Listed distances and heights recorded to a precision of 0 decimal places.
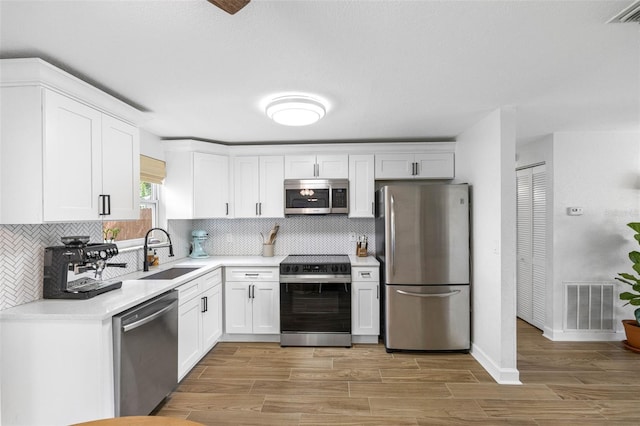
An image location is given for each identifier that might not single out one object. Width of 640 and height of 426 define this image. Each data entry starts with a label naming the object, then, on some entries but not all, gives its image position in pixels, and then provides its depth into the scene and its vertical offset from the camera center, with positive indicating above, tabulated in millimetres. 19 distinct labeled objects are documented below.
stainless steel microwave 3801 +215
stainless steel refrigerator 3232 -575
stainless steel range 3439 -1059
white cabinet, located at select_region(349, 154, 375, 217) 3846 +355
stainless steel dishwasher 1830 -941
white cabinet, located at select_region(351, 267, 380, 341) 3502 -1040
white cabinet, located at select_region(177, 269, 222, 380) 2668 -1014
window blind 3242 +487
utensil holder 4072 -480
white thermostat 3627 +22
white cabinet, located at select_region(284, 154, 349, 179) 3855 +593
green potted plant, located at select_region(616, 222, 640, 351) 3223 -895
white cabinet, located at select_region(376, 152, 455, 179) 3803 +588
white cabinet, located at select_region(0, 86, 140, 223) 1747 +338
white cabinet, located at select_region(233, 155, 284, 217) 3922 +354
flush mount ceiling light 2373 +823
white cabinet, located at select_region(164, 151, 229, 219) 3641 +341
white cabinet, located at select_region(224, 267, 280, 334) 3521 -993
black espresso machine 2047 -353
